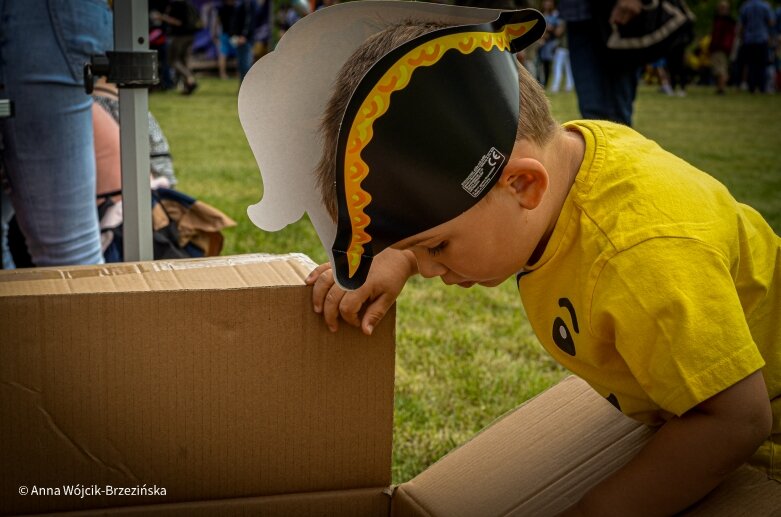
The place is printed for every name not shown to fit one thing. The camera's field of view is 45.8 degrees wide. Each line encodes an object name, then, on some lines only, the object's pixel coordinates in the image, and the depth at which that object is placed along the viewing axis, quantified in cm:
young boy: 94
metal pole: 151
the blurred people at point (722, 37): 1576
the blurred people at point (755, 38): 1442
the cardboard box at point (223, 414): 112
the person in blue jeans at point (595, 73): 299
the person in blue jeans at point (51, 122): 175
